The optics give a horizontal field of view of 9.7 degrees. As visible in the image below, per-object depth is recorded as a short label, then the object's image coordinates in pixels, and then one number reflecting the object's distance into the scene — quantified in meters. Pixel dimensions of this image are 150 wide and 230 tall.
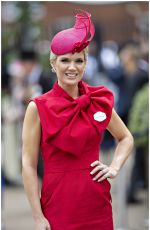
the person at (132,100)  10.66
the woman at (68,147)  4.95
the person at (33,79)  11.77
